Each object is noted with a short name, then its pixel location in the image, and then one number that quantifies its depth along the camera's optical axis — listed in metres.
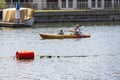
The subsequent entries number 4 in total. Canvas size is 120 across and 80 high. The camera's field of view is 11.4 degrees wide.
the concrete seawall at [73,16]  84.88
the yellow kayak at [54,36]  55.59
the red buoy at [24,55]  39.59
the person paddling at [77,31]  56.41
